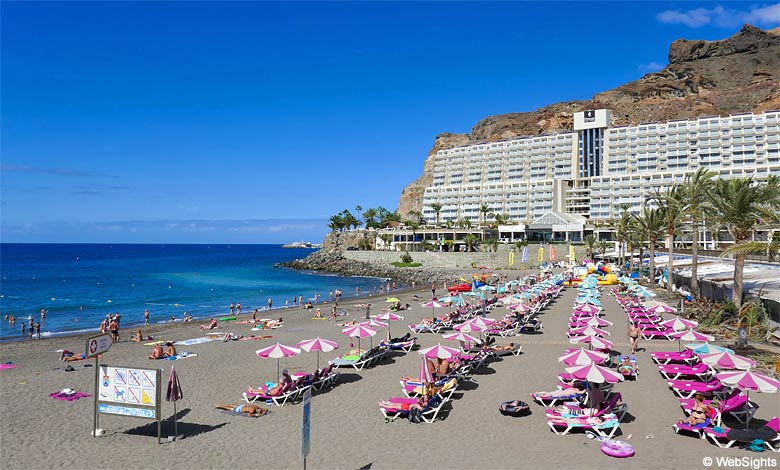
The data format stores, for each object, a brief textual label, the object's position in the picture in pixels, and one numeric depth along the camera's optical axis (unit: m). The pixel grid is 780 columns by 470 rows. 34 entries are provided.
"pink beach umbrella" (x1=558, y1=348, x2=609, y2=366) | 13.43
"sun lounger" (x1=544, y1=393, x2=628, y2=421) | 12.38
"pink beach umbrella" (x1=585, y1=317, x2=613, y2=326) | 22.55
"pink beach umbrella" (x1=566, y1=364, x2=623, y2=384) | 12.19
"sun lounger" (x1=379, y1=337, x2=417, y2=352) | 20.95
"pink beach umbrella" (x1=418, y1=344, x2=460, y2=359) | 15.29
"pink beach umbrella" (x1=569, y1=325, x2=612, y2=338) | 18.46
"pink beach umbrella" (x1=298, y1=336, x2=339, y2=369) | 16.28
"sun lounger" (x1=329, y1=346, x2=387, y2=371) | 18.30
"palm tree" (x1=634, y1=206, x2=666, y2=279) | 43.06
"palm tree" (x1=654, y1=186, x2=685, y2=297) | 36.61
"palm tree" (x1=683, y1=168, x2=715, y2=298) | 35.56
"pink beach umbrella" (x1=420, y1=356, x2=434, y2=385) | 13.76
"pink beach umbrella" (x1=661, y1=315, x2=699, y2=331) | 19.36
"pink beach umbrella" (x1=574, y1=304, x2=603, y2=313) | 26.67
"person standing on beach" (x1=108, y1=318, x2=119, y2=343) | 27.28
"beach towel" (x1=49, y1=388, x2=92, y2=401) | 15.60
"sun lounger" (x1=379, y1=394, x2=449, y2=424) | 13.17
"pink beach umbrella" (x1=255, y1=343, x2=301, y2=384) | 15.32
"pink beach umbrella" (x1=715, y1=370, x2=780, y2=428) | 11.09
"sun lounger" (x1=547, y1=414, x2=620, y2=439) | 11.67
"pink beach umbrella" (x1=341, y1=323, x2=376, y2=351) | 18.84
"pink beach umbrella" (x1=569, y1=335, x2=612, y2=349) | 17.25
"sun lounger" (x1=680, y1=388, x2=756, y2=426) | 12.02
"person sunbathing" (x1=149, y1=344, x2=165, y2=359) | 21.58
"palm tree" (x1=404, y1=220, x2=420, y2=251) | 104.31
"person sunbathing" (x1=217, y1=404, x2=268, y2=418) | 13.71
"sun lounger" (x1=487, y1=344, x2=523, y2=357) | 20.13
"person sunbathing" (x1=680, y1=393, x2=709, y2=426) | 11.66
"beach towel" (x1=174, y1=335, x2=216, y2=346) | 25.18
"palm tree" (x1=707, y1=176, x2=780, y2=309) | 23.41
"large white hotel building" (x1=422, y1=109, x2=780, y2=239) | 104.69
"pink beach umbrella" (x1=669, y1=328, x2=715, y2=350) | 17.28
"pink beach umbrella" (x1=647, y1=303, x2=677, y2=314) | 25.02
